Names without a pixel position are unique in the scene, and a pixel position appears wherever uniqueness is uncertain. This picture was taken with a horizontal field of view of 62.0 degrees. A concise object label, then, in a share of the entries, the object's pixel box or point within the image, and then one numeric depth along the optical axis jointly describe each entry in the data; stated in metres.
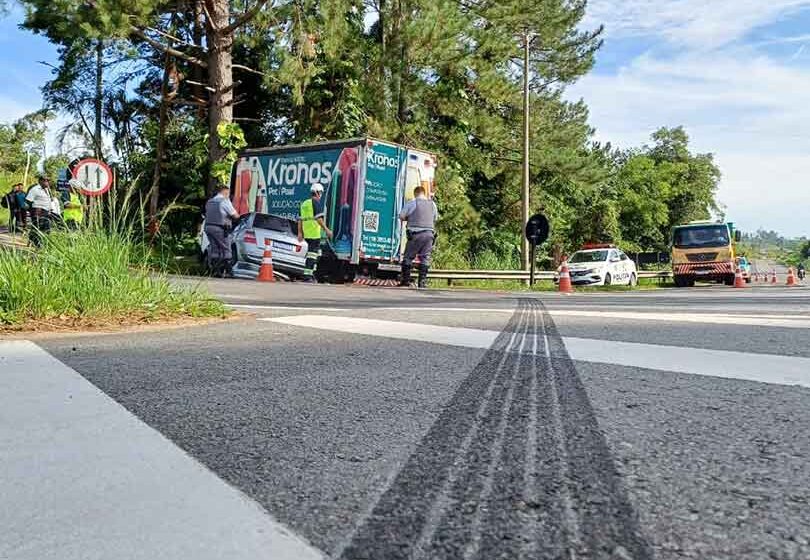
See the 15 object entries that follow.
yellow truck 24.05
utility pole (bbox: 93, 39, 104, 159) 17.83
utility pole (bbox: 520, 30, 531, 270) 22.47
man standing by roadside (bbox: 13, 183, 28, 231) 14.98
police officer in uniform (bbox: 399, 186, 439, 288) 13.11
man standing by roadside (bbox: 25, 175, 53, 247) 13.84
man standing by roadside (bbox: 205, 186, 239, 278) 13.39
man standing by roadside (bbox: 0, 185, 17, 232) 15.82
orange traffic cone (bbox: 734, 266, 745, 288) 23.60
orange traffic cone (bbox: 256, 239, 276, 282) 13.77
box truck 14.05
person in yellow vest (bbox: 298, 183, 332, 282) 14.27
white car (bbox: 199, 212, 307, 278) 14.20
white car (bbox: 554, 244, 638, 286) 22.94
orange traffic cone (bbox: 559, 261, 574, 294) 16.36
